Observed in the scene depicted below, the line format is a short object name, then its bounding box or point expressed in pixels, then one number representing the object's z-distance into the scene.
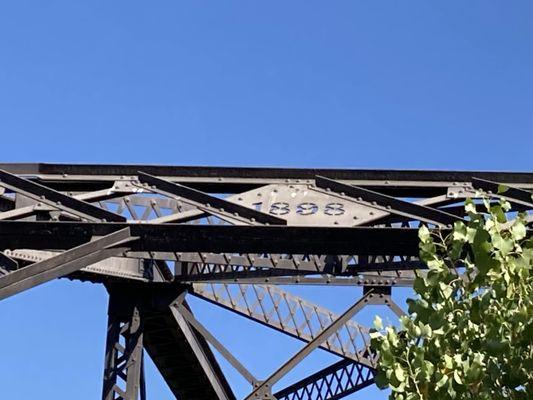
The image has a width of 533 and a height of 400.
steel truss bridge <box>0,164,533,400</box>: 12.28
